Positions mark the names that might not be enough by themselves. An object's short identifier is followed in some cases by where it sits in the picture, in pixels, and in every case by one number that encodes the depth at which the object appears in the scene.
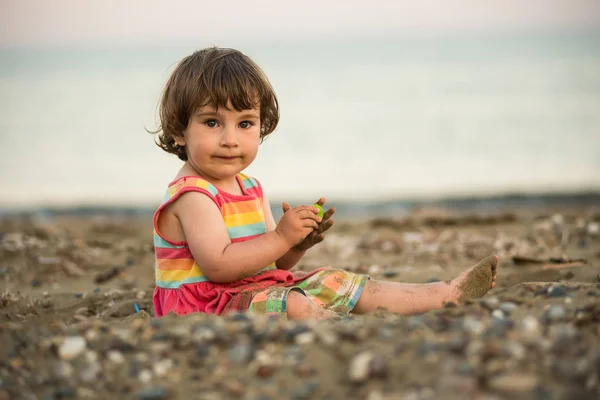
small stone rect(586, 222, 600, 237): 6.29
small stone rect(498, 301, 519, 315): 3.24
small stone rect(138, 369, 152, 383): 2.73
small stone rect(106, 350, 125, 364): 2.87
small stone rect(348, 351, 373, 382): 2.57
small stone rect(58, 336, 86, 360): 2.92
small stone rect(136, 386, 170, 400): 2.62
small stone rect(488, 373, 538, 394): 2.40
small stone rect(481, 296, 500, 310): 3.30
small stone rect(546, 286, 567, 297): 3.45
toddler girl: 3.76
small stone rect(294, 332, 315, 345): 2.87
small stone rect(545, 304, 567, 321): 3.06
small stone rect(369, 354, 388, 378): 2.56
